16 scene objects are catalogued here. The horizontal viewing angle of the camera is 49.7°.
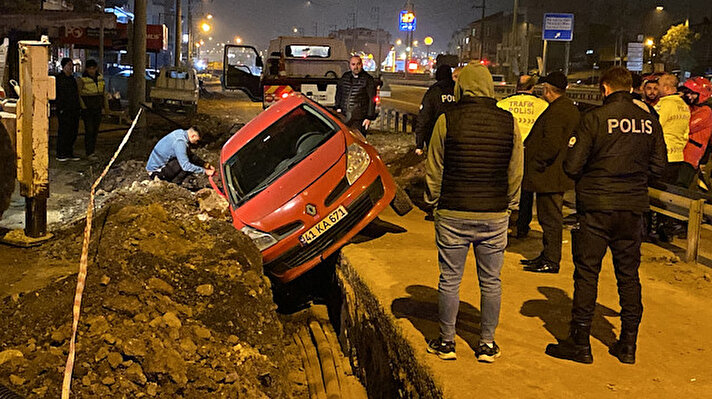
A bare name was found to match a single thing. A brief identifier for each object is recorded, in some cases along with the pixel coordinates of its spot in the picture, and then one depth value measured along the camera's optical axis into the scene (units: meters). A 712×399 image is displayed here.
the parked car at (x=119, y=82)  36.34
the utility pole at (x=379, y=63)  21.87
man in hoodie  4.54
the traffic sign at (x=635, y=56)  32.16
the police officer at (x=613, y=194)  4.68
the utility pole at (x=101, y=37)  23.55
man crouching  9.72
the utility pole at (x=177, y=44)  39.56
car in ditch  7.40
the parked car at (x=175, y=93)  28.33
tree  62.88
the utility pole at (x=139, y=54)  21.53
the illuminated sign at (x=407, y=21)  64.56
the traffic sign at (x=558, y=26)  28.67
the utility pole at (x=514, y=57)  38.44
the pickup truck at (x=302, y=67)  18.30
